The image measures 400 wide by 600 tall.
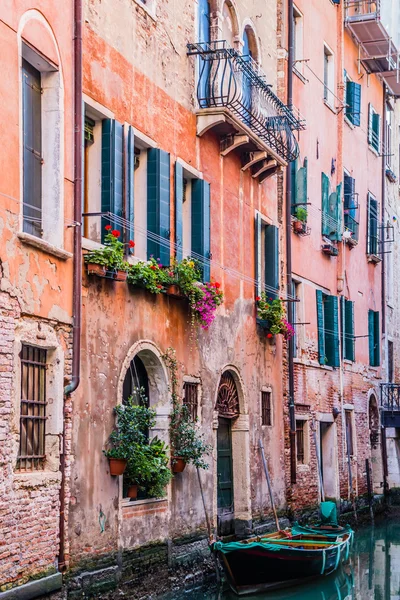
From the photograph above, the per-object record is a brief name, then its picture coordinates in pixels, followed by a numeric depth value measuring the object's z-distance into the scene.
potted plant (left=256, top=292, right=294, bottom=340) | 17.70
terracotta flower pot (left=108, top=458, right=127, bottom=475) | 12.15
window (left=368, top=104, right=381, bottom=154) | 27.37
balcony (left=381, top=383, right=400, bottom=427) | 26.91
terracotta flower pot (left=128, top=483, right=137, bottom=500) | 12.70
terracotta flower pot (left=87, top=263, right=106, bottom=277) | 11.83
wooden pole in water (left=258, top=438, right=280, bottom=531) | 17.41
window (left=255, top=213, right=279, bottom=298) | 18.31
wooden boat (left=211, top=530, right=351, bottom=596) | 13.77
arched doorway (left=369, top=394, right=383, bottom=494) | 26.34
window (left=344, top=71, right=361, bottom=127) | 25.04
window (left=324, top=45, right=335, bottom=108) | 23.59
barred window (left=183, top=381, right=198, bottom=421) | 14.72
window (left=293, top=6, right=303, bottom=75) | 21.23
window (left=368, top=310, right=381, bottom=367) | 26.53
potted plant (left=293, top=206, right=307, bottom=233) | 20.33
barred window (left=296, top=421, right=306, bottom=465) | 20.56
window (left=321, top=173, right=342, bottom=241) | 22.61
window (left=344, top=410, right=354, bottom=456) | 23.93
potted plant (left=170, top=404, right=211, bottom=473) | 13.89
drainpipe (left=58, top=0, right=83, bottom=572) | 11.29
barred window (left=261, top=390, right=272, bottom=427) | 18.07
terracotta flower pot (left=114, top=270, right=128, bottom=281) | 12.18
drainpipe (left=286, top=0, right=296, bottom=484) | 19.42
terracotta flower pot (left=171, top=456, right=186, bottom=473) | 13.87
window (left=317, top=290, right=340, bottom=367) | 22.56
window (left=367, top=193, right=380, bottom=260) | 26.84
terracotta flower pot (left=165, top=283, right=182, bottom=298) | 13.81
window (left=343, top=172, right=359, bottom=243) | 24.62
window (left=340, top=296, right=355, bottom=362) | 23.77
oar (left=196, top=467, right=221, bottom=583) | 14.63
